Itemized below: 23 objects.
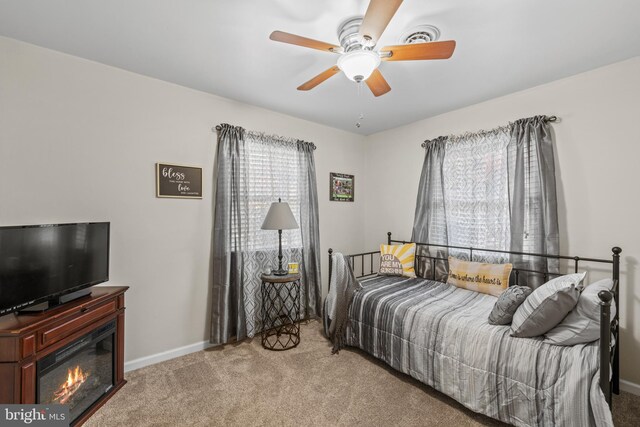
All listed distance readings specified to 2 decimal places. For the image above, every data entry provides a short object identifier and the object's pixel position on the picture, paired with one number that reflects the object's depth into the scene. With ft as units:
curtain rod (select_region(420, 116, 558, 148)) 7.92
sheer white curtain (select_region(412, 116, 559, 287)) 7.97
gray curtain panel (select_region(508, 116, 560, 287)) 7.83
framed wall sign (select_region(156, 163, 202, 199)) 8.11
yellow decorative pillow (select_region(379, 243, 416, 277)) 10.48
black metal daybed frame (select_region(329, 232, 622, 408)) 4.50
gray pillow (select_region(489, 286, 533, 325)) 6.15
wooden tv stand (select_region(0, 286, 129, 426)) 4.59
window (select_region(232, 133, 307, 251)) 9.59
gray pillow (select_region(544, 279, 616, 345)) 5.02
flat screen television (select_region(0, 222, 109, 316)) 5.01
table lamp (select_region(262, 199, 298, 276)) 8.93
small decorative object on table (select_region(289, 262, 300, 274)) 9.43
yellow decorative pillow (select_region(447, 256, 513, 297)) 8.27
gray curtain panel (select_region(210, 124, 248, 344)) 8.82
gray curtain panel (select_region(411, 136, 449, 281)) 10.37
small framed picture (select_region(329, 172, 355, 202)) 12.31
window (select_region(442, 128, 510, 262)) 8.95
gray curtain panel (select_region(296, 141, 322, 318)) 10.91
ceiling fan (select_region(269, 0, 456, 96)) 4.24
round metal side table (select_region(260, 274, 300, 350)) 9.02
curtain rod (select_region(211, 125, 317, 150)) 11.05
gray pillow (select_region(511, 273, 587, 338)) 5.27
